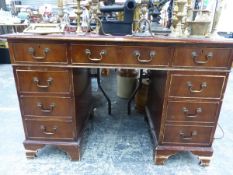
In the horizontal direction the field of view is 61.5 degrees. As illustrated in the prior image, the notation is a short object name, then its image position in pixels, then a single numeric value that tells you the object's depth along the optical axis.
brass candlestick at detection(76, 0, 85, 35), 1.16
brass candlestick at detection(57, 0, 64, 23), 1.19
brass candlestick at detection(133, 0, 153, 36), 1.13
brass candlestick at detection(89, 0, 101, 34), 1.18
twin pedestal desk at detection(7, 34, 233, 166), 1.02
